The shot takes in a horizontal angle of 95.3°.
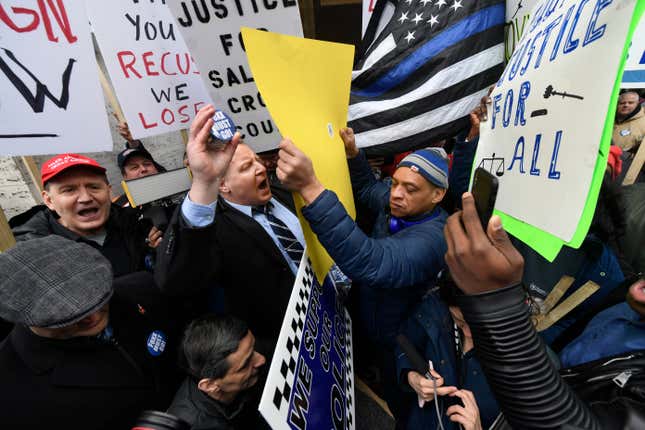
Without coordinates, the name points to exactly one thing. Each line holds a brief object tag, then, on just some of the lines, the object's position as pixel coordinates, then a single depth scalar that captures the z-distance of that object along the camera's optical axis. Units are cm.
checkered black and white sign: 76
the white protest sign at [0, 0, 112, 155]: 108
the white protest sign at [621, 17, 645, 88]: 121
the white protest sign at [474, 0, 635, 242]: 46
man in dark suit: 105
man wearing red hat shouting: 157
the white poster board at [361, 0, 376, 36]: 230
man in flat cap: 84
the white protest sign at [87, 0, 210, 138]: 135
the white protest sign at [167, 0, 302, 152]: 133
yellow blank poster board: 79
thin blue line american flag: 167
